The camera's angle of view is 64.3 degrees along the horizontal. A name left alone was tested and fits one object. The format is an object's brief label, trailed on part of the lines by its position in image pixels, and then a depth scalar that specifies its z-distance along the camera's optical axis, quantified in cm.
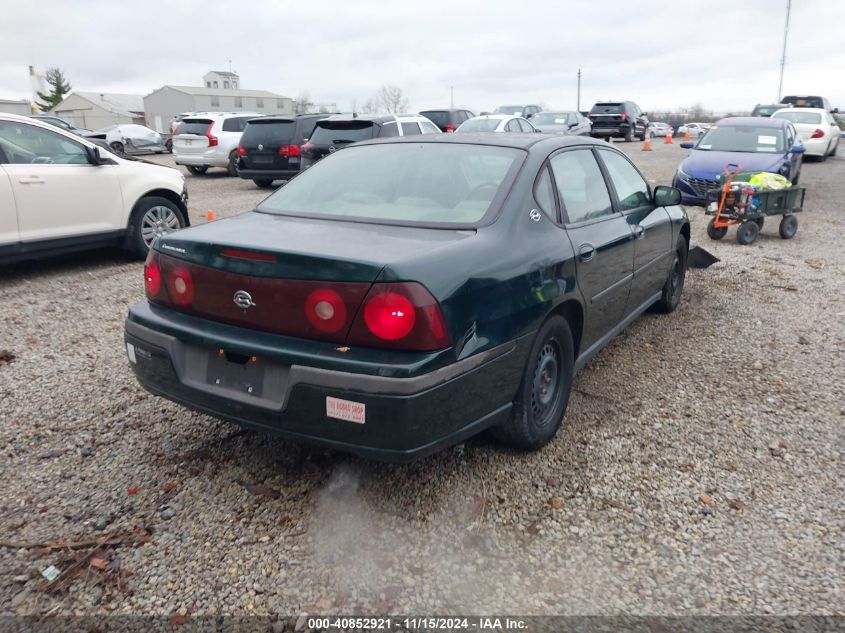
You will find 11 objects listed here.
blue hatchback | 1054
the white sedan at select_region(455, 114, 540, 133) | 1773
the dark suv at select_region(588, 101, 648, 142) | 2911
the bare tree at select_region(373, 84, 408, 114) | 9300
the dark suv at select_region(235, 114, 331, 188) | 1426
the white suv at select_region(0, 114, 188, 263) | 645
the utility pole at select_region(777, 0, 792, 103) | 4600
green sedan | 256
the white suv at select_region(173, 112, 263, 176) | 1766
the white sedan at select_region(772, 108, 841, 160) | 2016
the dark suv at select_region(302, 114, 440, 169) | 1248
